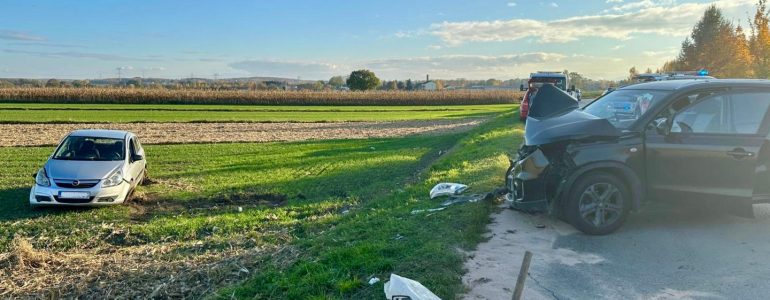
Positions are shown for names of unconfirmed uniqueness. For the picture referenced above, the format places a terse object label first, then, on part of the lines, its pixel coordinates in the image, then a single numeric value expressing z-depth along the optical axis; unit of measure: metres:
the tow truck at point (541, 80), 23.74
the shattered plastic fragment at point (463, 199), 8.16
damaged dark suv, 6.20
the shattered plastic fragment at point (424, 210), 7.79
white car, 10.65
